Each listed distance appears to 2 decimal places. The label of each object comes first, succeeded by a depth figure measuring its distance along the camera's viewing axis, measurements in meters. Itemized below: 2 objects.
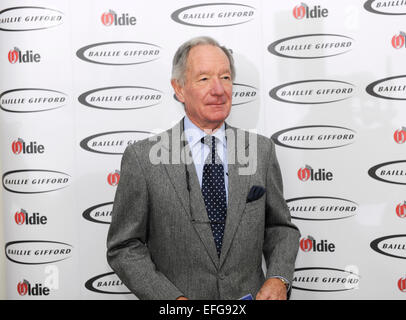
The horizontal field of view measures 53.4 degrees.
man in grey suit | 1.80
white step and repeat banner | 2.41
